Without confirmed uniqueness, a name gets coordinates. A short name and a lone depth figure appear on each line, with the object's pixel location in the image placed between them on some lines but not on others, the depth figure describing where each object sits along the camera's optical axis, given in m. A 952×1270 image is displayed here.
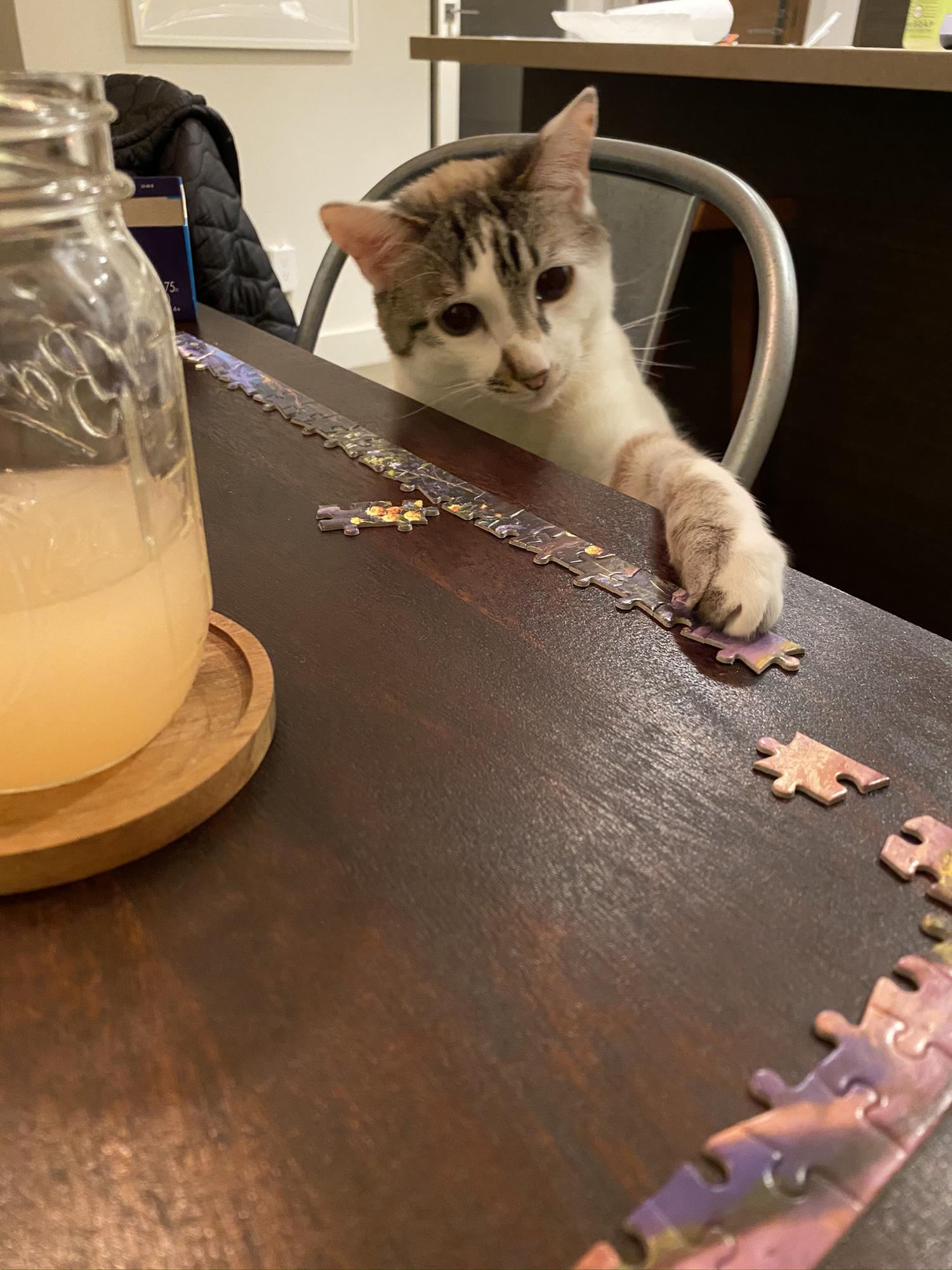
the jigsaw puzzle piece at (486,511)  0.37
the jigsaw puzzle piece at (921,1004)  0.17
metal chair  0.50
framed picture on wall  1.26
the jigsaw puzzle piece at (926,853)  0.21
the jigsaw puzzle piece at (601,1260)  0.14
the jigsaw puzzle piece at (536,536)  0.35
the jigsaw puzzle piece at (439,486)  0.39
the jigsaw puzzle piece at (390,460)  0.41
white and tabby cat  0.50
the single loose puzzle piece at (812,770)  0.23
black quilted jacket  0.94
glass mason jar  0.19
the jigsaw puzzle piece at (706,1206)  0.14
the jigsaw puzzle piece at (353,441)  0.42
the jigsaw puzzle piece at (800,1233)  0.14
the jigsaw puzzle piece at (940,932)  0.19
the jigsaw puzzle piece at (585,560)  0.33
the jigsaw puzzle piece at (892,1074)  0.16
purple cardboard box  0.60
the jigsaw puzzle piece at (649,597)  0.31
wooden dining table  0.15
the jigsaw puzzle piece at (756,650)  0.28
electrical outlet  1.51
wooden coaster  0.20
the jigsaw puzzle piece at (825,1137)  0.15
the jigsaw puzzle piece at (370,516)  0.36
